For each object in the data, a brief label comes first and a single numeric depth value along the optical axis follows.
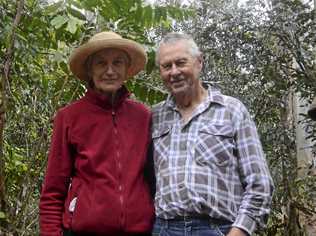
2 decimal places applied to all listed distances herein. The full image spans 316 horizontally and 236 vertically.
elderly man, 2.34
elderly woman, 2.45
